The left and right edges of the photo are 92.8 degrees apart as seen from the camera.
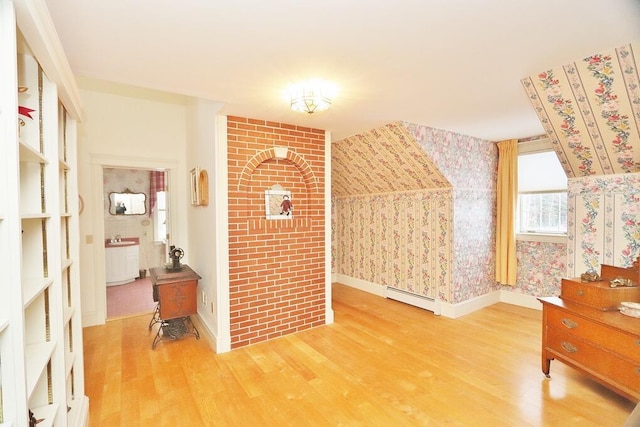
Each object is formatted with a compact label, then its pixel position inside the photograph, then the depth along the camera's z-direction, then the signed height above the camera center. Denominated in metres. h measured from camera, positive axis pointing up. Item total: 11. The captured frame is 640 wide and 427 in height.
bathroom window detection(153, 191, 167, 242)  5.99 -0.24
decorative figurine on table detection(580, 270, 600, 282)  2.19 -0.51
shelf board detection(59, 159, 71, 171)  1.62 +0.25
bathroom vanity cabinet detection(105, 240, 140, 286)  5.14 -0.91
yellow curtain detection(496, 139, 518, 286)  3.80 -0.04
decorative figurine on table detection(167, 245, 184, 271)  3.30 -0.55
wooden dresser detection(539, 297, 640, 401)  1.75 -0.87
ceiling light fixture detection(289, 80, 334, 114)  2.11 +0.78
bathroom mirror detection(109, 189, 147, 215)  5.59 +0.11
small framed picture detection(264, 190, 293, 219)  3.02 +0.04
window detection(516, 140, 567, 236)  3.62 +0.19
